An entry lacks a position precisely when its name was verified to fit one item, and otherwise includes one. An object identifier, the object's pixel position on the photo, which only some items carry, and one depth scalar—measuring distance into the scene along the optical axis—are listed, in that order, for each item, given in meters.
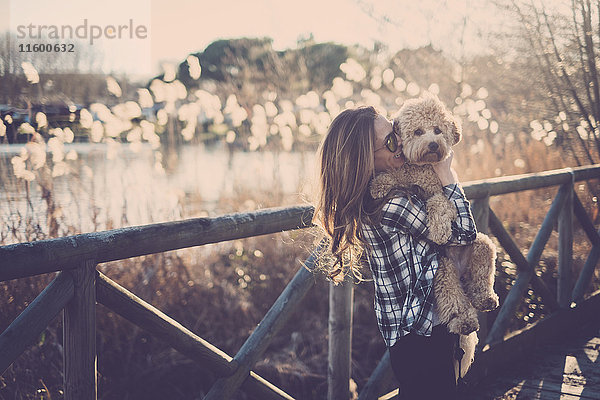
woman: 1.93
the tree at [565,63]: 5.70
